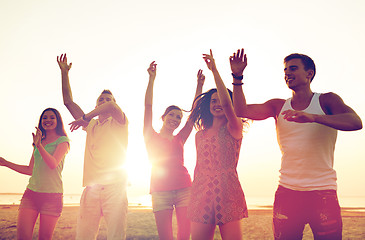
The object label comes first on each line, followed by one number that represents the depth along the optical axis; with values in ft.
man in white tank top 10.28
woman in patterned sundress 12.03
